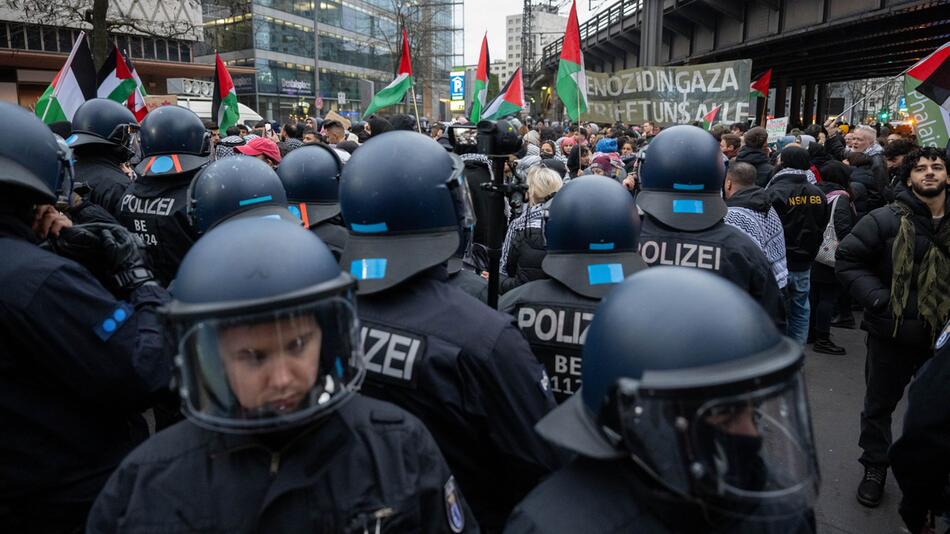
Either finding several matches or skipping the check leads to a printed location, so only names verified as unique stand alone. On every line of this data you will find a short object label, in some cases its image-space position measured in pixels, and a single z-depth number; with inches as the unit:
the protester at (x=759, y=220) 196.4
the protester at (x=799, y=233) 257.4
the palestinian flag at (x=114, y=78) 309.7
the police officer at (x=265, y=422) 55.4
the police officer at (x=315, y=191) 166.2
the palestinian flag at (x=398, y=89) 311.6
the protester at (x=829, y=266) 276.7
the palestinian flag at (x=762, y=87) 520.3
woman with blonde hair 175.2
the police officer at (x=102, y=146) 186.2
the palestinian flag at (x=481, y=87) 401.1
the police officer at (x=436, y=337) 77.0
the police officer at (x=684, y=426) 48.7
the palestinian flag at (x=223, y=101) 354.3
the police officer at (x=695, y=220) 145.5
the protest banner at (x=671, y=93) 406.9
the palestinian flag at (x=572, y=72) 303.6
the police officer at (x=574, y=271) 106.7
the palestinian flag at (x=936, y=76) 186.7
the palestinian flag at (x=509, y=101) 320.2
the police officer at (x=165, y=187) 163.6
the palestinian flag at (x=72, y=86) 249.0
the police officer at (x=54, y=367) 77.4
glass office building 1914.4
